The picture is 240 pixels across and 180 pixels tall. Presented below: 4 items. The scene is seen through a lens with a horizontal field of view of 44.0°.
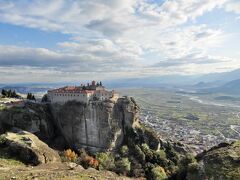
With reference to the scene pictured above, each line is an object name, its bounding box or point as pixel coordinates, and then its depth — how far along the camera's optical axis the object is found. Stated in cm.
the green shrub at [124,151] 8264
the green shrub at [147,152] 8369
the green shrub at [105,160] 7106
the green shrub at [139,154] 8164
